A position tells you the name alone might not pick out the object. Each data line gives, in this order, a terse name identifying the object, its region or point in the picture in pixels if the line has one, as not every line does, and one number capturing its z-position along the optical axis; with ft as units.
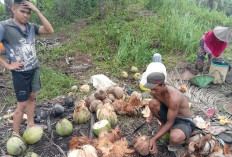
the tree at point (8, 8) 21.31
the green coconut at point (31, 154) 8.12
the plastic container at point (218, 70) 15.23
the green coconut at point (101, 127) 9.37
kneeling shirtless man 7.97
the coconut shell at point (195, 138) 8.54
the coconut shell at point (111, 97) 12.42
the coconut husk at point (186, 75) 15.98
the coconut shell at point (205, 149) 8.04
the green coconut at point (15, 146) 8.25
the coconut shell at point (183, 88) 13.66
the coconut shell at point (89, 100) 11.78
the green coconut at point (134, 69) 17.60
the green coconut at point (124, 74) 16.68
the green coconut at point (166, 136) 9.50
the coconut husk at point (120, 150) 7.87
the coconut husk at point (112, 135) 8.69
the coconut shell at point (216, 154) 7.97
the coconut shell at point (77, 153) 7.61
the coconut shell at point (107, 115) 10.41
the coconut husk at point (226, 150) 8.45
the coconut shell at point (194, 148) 8.09
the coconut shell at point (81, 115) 10.59
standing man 8.68
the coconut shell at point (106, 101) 11.87
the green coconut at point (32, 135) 9.02
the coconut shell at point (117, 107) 11.64
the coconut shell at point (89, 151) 7.65
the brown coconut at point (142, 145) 8.45
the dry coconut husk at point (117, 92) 12.82
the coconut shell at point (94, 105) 11.25
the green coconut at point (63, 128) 9.56
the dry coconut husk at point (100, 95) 11.93
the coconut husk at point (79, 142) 8.45
